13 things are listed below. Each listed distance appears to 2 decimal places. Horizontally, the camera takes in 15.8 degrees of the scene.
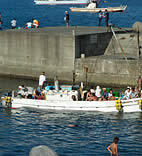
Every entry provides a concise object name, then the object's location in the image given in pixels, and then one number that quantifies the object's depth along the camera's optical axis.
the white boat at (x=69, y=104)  37.34
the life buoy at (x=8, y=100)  40.00
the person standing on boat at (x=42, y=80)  42.62
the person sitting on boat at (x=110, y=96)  37.91
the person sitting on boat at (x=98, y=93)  38.58
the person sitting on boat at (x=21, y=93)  40.22
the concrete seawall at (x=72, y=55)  46.78
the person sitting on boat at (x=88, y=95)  37.94
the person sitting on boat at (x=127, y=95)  37.94
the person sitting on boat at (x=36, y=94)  39.41
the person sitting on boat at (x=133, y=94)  37.97
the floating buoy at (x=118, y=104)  37.25
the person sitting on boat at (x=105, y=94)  38.12
